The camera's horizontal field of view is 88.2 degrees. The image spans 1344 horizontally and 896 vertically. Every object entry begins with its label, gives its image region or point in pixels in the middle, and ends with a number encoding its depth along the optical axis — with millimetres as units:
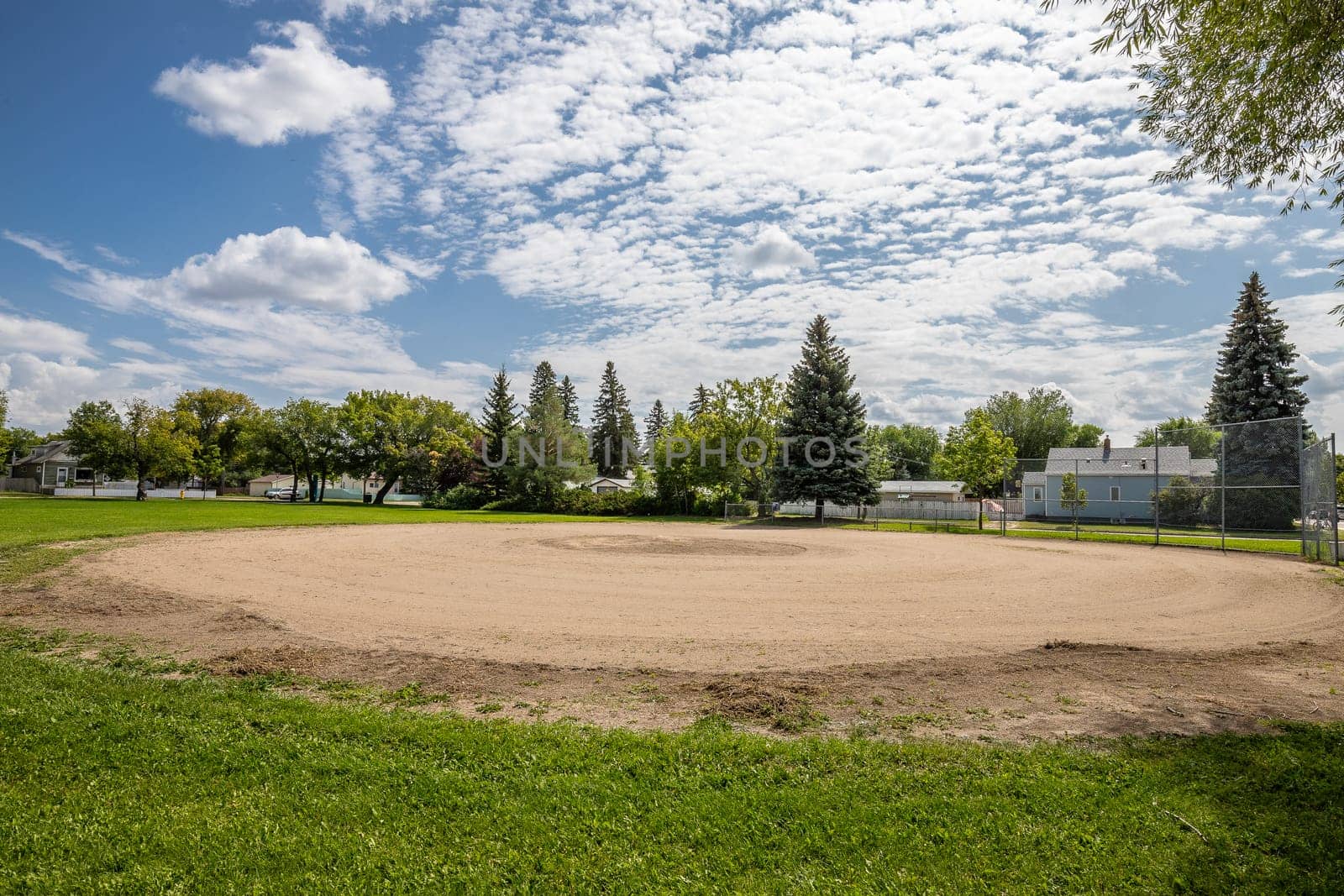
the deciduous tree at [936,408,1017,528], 52281
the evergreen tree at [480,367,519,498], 57688
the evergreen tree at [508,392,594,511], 53219
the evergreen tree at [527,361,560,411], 86938
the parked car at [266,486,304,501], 81500
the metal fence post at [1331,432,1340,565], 18188
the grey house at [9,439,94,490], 72812
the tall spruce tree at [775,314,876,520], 40812
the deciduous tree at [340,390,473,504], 61906
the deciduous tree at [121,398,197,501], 56500
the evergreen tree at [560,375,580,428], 95438
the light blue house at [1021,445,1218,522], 27234
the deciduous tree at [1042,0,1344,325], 5555
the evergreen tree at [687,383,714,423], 99094
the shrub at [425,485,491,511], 54781
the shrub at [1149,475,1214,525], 25203
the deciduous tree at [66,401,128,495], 55188
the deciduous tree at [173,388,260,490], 74750
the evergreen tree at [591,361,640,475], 94188
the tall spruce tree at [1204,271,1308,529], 38156
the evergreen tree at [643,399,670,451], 115125
